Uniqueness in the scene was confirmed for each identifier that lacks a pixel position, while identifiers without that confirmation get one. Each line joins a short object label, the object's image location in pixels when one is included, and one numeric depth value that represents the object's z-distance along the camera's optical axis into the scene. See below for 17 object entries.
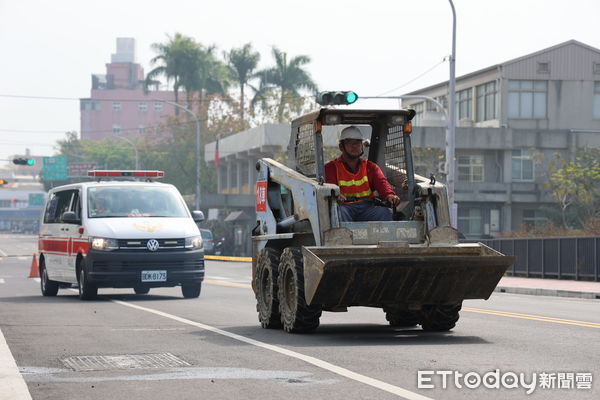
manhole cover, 10.09
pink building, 193.00
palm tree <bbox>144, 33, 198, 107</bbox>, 103.44
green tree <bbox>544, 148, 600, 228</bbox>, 62.31
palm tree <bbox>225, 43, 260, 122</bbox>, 102.38
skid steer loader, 12.45
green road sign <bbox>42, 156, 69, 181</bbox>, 109.50
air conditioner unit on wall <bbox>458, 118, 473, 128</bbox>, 70.69
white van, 20.47
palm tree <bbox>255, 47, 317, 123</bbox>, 98.81
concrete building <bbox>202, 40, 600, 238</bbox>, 67.94
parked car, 64.33
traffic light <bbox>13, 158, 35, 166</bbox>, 62.05
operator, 13.40
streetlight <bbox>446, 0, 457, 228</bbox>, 38.84
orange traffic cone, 33.30
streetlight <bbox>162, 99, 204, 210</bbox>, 70.60
